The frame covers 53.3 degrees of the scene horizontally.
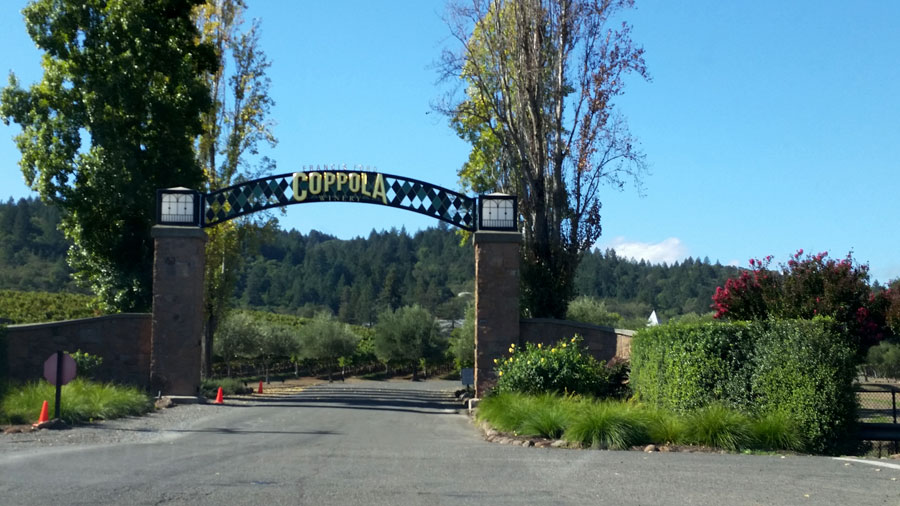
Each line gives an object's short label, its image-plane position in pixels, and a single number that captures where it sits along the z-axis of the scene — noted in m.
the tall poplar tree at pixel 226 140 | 31.81
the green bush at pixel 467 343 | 47.66
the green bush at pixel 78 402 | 15.67
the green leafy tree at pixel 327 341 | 66.56
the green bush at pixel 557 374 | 18.11
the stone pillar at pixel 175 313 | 22.55
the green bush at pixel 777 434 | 12.95
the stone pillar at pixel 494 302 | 22.38
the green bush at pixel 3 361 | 19.64
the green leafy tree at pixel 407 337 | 62.28
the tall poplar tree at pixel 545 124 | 23.88
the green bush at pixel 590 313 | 42.12
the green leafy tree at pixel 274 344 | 58.45
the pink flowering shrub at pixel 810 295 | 22.33
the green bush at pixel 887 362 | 55.94
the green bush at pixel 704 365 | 14.00
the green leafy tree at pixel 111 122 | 25.22
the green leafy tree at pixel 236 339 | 53.14
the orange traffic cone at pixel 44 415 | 14.73
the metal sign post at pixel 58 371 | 14.95
